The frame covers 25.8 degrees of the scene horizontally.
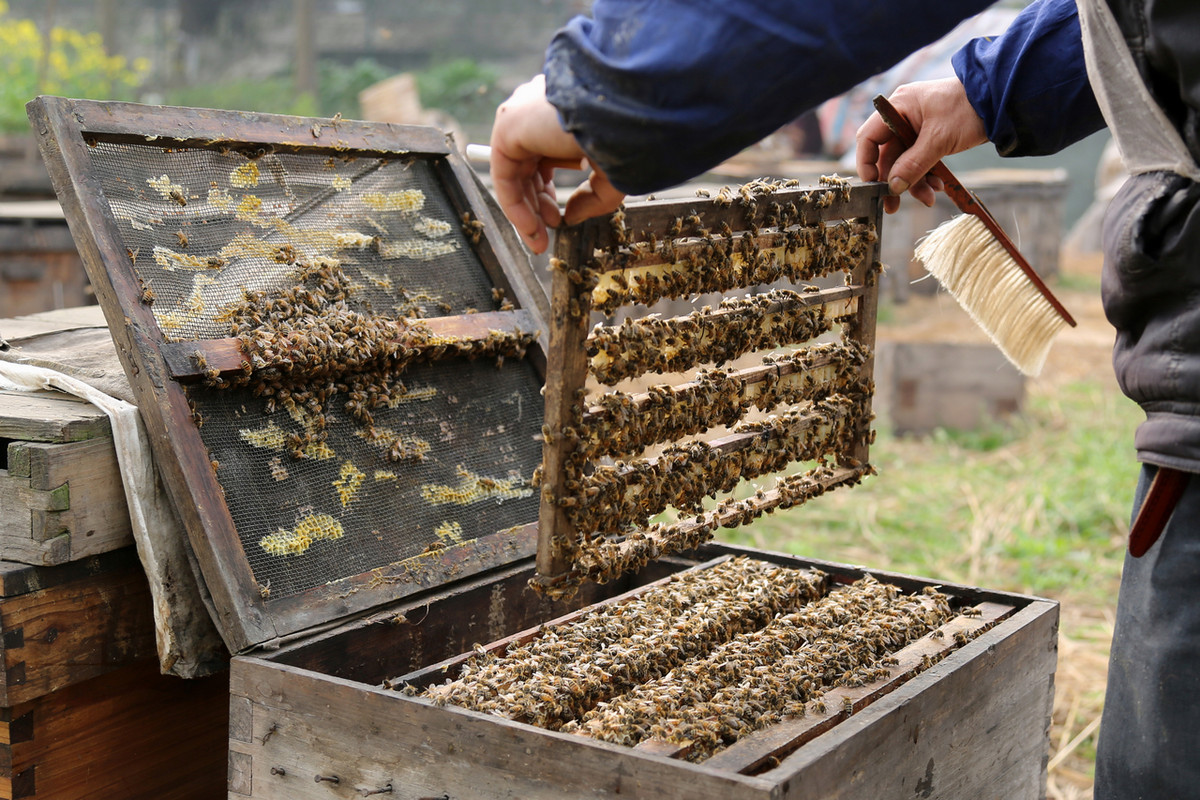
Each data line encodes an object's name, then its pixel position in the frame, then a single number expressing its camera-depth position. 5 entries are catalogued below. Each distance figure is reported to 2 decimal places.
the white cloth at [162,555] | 1.69
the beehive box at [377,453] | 1.60
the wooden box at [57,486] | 1.67
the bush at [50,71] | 6.09
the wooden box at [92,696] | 1.66
